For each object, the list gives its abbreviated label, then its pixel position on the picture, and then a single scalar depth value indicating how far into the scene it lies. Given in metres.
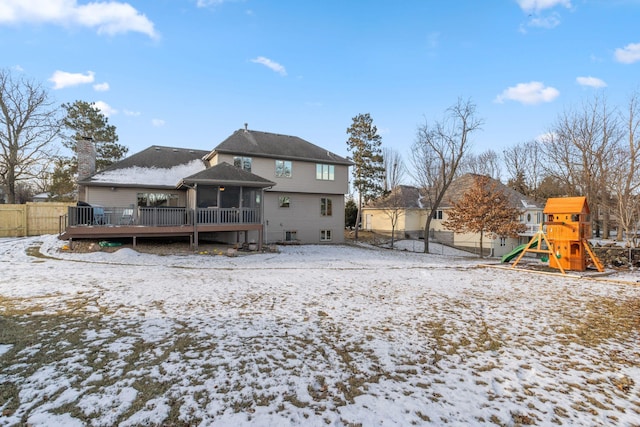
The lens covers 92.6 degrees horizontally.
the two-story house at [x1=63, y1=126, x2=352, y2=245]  14.45
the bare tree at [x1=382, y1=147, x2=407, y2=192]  33.75
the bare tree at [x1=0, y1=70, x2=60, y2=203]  23.02
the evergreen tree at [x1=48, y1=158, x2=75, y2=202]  28.19
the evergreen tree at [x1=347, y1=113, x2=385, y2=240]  29.55
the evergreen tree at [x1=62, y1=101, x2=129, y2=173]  30.95
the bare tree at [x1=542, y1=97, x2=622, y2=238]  20.81
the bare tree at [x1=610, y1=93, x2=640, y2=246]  14.88
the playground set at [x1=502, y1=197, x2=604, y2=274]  11.91
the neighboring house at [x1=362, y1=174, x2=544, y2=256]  28.30
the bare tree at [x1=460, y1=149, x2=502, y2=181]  41.31
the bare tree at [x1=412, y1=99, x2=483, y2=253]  21.98
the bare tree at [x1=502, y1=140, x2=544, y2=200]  38.66
